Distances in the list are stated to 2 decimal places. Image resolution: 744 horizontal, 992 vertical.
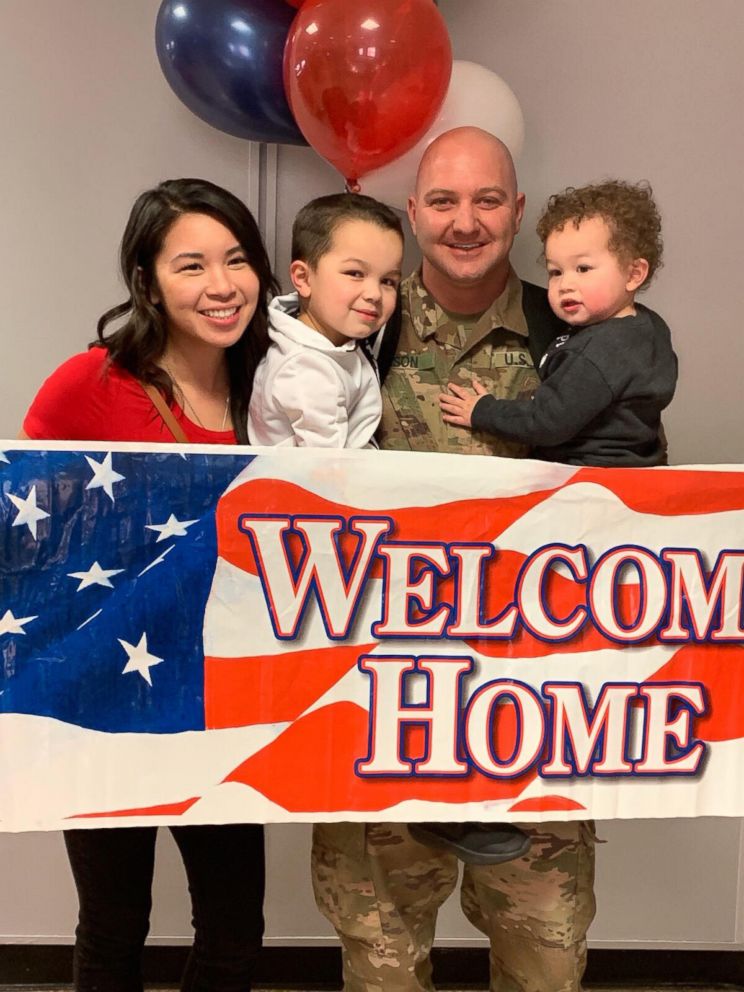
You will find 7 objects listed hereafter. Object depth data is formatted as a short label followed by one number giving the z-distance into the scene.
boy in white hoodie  1.34
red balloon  1.41
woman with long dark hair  1.31
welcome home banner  1.20
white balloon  1.55
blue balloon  1.50
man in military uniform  1.43
